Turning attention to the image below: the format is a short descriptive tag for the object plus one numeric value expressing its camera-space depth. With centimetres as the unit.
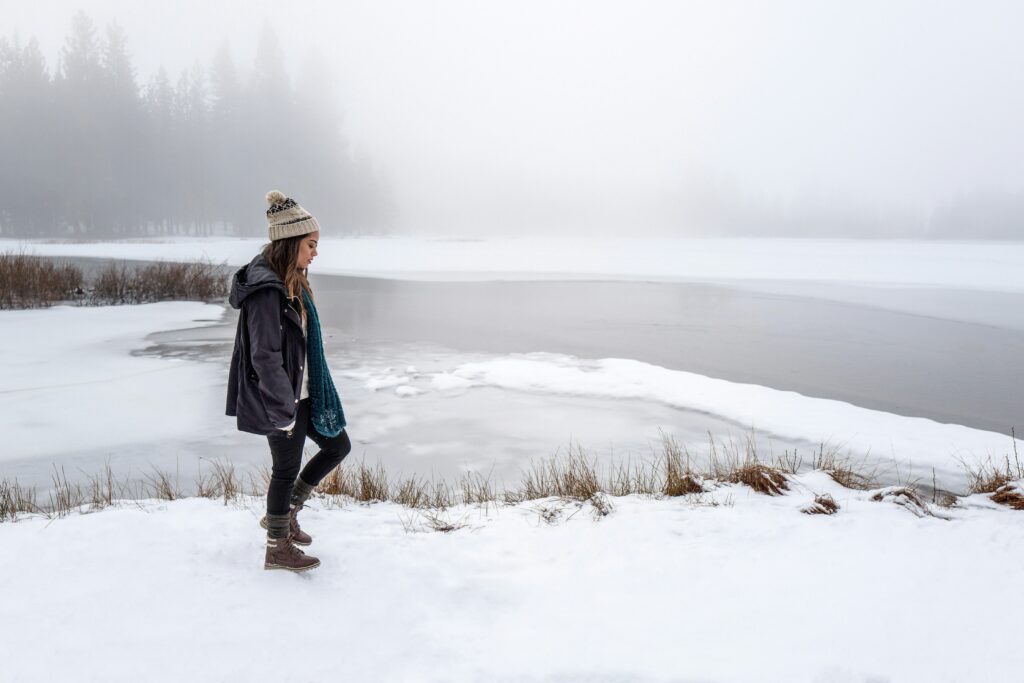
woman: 298
